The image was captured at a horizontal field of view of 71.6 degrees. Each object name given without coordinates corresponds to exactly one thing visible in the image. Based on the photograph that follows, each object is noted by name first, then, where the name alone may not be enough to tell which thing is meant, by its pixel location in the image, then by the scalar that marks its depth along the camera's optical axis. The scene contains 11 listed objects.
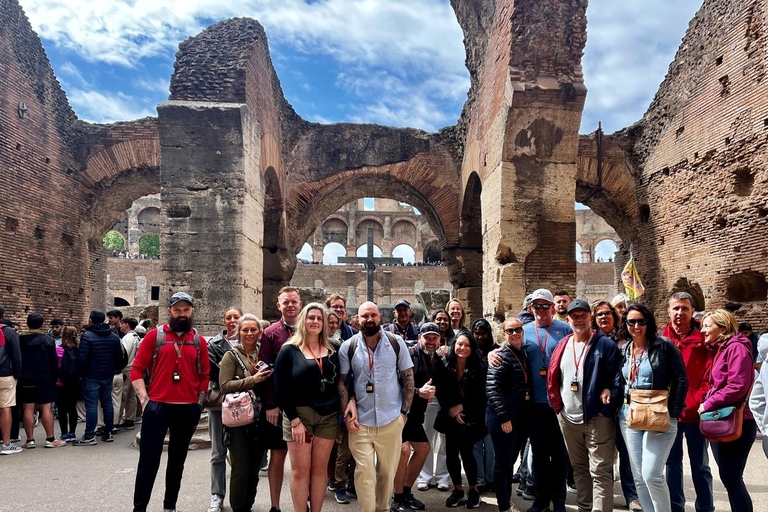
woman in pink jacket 3.04
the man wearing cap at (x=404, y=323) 4.63
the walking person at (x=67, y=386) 6.00
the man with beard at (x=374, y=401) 3.20
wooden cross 22.72
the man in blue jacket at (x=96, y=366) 5.75
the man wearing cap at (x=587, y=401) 3.26
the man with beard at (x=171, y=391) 3.30
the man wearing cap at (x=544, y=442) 3.54
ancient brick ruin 7.31
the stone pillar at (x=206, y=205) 7.05
